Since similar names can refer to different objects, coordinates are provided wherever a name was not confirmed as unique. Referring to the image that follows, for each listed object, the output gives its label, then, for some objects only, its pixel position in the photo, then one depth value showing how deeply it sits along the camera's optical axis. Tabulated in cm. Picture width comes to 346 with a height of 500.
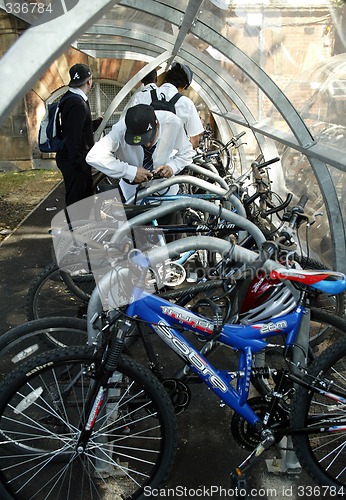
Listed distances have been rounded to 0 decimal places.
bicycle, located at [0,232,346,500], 223
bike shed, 152
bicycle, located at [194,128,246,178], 610
